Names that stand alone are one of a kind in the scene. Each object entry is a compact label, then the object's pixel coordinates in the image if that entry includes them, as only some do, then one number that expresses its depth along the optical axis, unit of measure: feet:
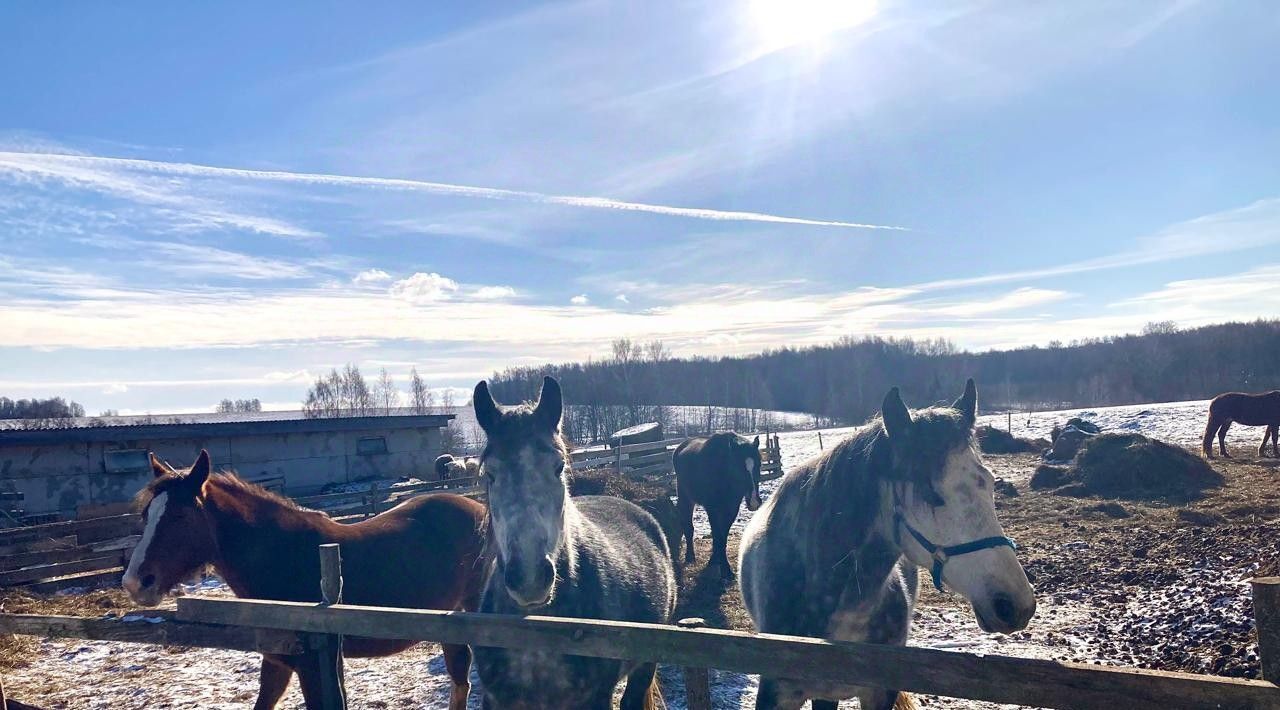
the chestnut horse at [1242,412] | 67.82
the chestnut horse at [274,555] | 15.76
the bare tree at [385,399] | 273.95
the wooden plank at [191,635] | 11.87
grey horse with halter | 8.96
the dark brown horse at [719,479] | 38.32
